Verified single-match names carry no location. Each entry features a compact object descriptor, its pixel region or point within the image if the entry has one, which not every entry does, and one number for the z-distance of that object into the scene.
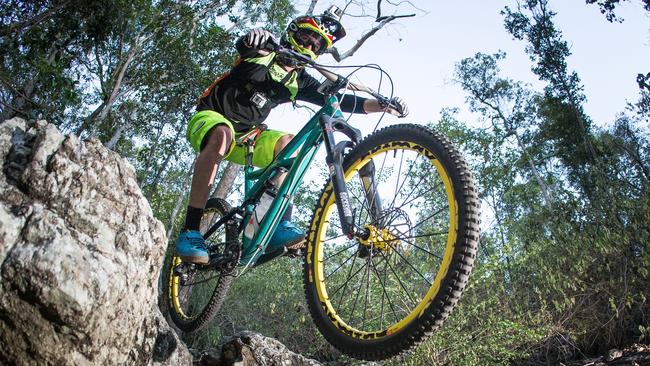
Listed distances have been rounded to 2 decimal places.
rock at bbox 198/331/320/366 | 4.50
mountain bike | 2.30
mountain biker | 3.62
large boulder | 2.13
